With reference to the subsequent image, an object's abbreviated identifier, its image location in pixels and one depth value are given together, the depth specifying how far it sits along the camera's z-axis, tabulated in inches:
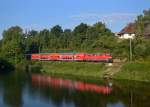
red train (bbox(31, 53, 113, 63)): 2839.6
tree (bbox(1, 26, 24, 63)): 3769.7
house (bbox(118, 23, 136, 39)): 3557.1
